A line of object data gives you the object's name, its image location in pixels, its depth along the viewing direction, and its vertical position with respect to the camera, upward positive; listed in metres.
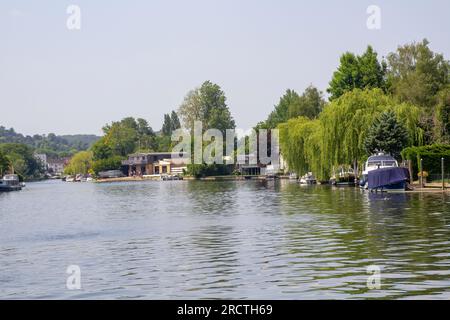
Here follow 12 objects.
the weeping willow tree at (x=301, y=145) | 95.25 +4.48
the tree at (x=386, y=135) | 82.31 +4.23
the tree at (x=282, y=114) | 187.75 +15.16
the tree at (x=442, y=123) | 92.00 +5.95
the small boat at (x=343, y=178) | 94.88 +0.20
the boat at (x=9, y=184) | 148.62 +0.21
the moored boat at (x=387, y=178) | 71.81 +0.08
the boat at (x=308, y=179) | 112.00 +0.18
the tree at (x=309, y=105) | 161.00 +14.33
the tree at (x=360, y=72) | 125.75 +15.81
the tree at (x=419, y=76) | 111.69 +13.89
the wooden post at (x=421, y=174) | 73.31 +0.39
